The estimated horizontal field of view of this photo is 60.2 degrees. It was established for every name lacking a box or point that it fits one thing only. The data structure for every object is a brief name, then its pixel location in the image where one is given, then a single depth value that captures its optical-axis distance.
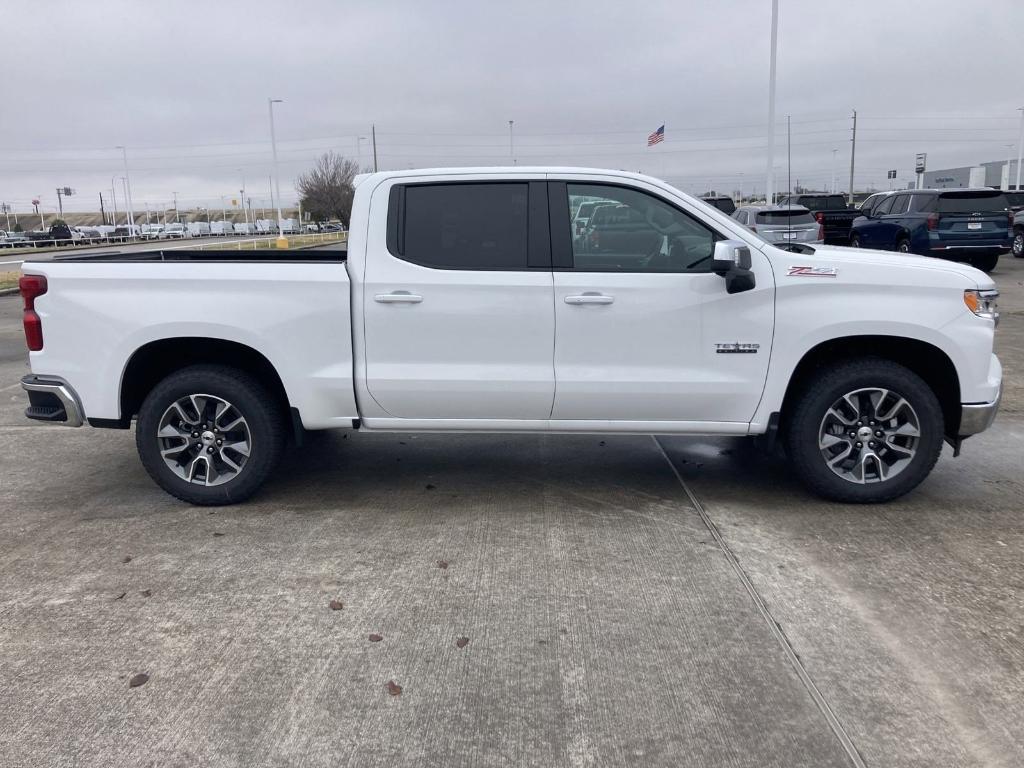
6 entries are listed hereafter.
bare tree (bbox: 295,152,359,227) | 65.25
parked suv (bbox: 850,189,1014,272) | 18.31
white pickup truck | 4.95
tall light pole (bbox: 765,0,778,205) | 27.64
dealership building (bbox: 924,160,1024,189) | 67.87
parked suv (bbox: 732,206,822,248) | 19.30
